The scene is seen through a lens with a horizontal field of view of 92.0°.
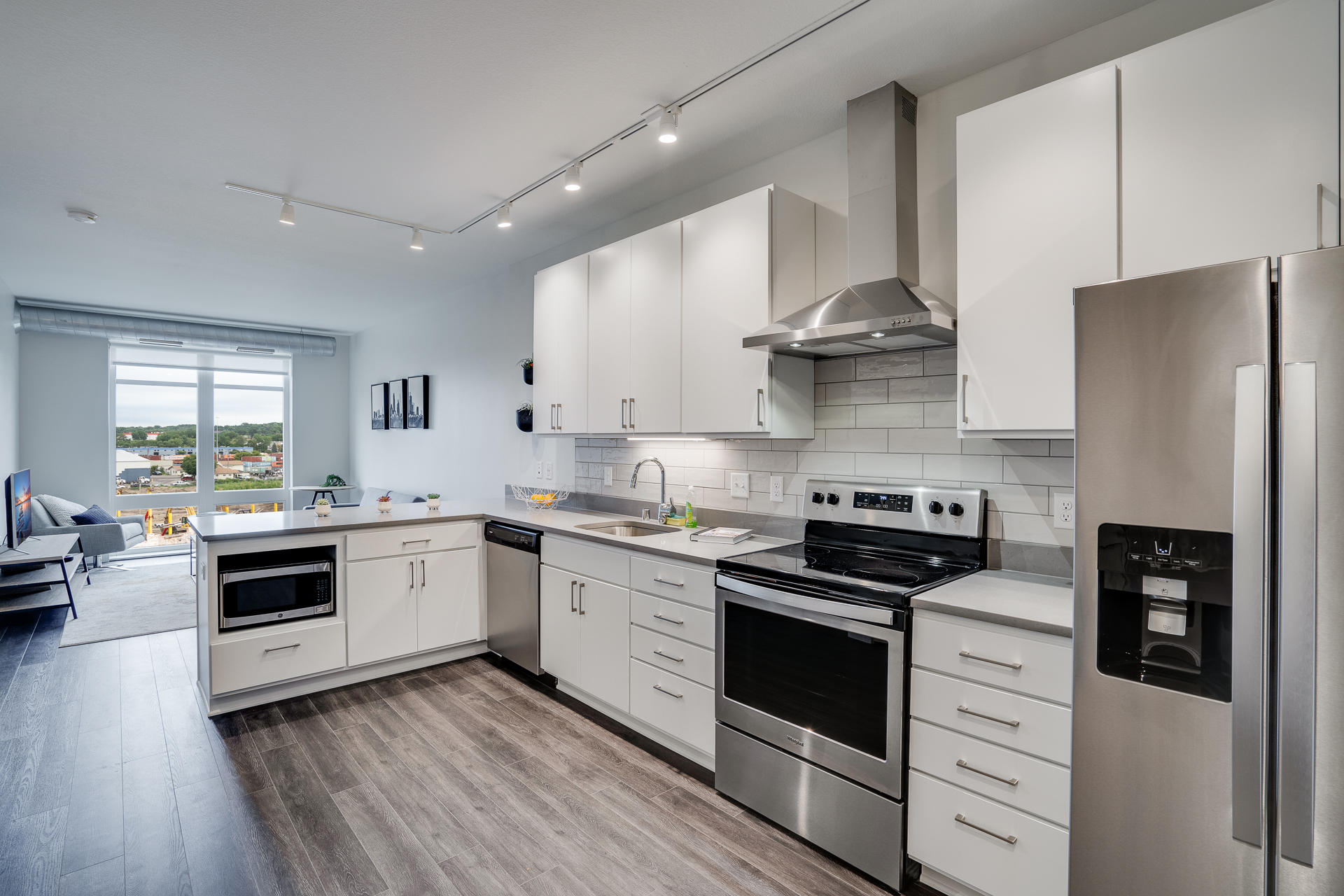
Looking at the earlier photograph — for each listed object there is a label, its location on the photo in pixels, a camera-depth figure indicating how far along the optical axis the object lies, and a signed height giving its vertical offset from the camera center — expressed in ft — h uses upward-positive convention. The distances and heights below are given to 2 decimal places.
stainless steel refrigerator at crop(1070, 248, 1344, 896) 3.69 -0.87
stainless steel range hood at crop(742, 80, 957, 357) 7.49 +2.55
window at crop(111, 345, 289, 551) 23.50 +0.38
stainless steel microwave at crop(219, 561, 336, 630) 10.21 -2.42
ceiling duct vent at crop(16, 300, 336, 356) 20.21 +3.90
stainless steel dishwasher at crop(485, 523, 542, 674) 11.34 -2.71
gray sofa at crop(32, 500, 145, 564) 19.33 -2.78
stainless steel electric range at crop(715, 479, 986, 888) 6.35 -2.33
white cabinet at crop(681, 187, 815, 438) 8.54 +1.97
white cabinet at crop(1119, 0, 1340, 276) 4.81 +2.44
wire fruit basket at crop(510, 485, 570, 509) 13.50 -1.07
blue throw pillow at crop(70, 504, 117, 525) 20.39 -2.27
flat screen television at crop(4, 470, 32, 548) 14.39 -1.44
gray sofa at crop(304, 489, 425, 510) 20.99 -1.71
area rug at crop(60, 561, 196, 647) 14.83 -4.15
